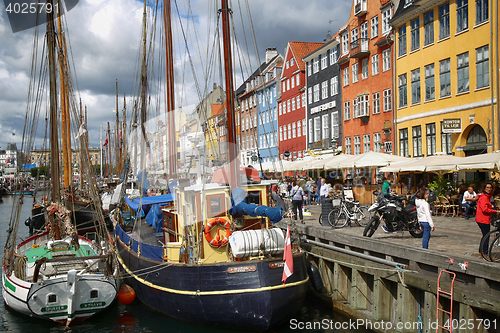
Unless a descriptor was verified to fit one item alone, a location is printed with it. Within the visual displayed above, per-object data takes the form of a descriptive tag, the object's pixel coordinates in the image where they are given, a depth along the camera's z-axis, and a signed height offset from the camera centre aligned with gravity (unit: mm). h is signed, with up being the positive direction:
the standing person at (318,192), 27534 -1966
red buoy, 13727 -3949
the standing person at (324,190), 23531 -1520
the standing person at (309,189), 28516 -1786
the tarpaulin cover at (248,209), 10594 -1129
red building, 48750 +6892
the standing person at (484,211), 10199 -1233
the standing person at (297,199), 18359 -1520
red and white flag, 10234 -2192
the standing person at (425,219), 10852 -1478
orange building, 32525 +6526
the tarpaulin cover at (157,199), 15462 -1185
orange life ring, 11625 -1845
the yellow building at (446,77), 23094 +4741
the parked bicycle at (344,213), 16328 -1938
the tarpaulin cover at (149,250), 12781 -2525
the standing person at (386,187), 20578 -1268
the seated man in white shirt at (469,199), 16688 -1586
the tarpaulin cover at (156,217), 15945 -1880
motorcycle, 13133 -1671
